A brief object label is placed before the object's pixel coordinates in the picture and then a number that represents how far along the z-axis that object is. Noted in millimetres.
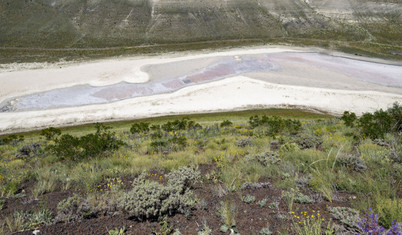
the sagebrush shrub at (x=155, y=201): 4484
